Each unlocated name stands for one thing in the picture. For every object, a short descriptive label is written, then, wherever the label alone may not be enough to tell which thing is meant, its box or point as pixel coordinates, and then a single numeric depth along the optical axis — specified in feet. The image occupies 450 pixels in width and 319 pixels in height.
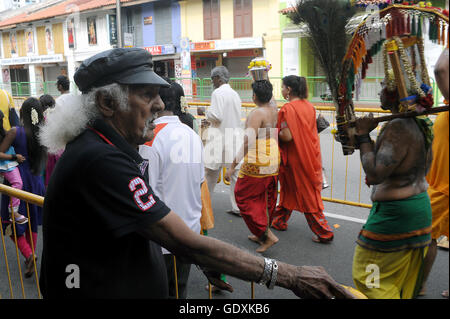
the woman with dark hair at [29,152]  13.52
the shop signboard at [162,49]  90.27
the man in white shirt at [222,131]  17.58
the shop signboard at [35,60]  110.49
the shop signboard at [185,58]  87.74
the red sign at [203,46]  83.82
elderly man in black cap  4.54
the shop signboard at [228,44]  77.71
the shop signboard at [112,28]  94.17
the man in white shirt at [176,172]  8.37
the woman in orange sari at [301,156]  14.66
